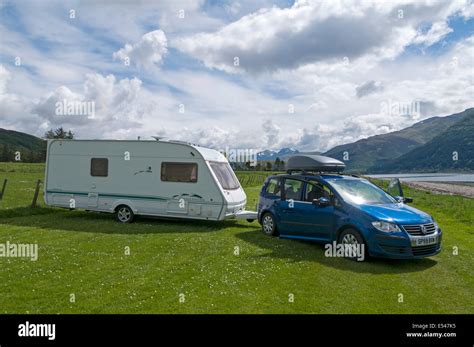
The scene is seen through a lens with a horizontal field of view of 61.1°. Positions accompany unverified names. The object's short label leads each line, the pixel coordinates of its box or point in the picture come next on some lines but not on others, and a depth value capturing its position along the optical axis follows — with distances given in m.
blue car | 9.03
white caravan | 14.65
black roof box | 12.00
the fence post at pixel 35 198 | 18.50
